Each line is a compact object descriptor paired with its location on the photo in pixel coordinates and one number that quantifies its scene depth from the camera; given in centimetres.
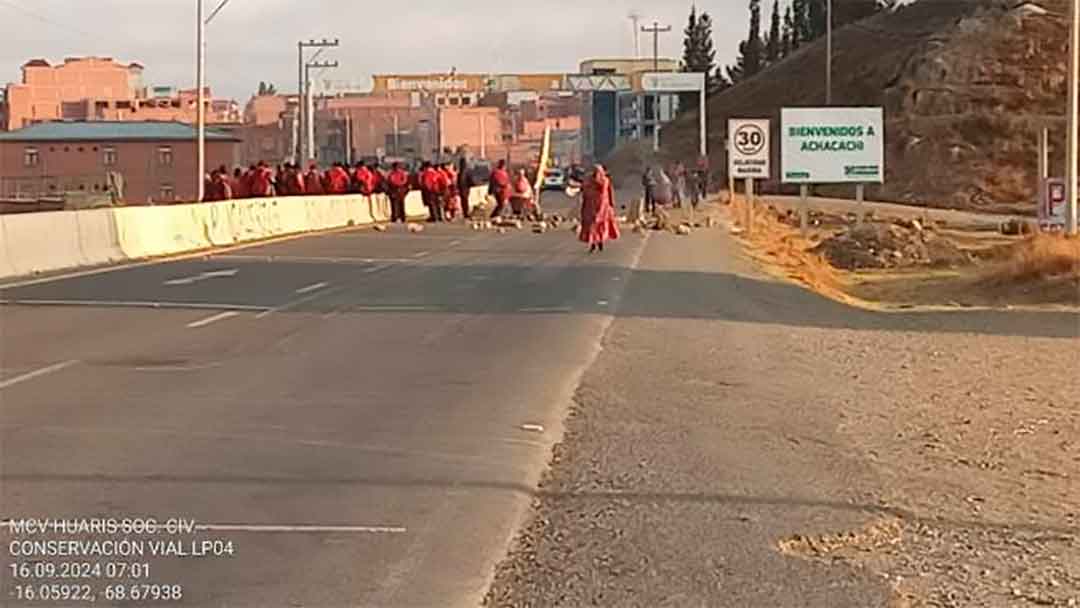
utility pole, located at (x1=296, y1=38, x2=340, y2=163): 8644
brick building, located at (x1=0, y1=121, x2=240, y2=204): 10619
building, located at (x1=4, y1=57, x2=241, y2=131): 16188
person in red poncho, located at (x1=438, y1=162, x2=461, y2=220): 5781
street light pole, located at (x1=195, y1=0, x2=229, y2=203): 5275
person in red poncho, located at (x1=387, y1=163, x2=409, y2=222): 5622
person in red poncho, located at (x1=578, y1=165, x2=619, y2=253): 3747
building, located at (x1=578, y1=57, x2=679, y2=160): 11881
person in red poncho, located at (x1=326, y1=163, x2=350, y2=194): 5616
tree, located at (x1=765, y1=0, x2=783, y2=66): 16412
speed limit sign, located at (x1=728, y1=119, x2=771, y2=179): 5134
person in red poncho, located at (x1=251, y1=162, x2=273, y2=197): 5172
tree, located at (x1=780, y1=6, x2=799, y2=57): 16412
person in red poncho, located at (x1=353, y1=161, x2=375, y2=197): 5678
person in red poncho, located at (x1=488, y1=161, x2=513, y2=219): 5444
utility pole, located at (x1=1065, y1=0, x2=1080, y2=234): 3575
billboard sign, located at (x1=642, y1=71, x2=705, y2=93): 10912
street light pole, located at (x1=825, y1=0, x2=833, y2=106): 11125
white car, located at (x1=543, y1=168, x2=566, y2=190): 11199
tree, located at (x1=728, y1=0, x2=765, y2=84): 16088
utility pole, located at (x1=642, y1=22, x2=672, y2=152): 12966
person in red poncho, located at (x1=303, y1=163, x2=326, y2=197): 5565
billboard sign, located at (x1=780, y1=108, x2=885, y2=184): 4841
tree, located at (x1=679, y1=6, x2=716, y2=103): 16862
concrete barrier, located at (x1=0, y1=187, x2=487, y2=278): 2831
